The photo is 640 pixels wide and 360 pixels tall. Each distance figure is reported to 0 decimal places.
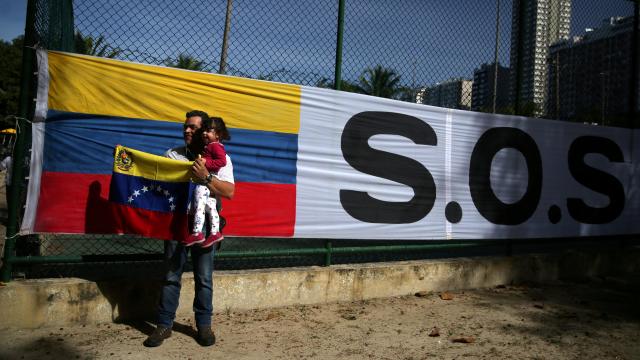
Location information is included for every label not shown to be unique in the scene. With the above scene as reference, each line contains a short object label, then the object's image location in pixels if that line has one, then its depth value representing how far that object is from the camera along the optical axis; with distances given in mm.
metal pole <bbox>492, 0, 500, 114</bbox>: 6002
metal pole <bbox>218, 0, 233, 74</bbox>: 4313
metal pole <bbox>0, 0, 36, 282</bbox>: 3703
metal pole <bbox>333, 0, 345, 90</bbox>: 4898
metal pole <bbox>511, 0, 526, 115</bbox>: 6211
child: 3545
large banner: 3869
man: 3600
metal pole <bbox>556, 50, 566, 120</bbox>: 6630
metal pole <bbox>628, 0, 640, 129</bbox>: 6879
